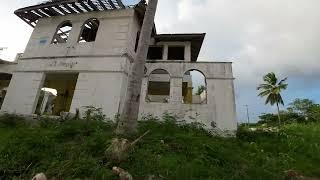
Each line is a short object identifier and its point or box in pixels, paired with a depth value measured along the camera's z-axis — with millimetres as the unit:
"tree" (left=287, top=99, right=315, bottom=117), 20695
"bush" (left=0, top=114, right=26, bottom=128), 6411
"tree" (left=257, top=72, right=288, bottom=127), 16540
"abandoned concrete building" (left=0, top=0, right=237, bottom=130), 7318
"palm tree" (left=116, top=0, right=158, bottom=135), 4358
